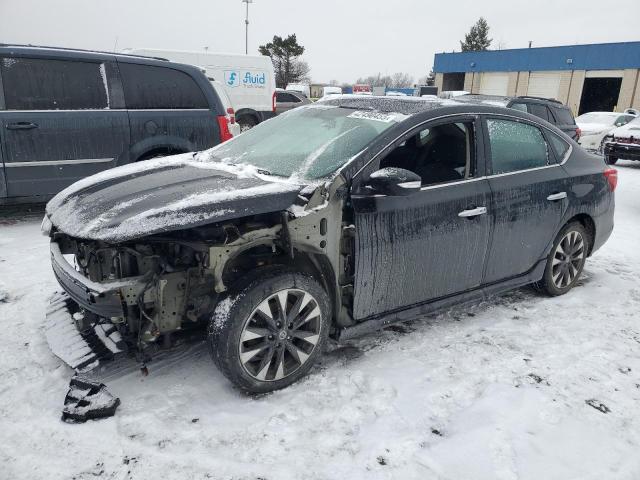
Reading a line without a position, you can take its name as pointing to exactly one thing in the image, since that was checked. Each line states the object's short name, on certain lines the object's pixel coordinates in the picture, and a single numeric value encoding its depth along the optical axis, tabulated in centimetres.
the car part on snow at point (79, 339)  274
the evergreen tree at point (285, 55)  4866
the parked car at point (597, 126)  1461
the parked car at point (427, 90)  2574
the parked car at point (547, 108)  970
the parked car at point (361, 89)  4094
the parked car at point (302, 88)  3863
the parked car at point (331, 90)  3895
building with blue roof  3152
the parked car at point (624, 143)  1293
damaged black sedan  262
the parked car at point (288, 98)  2097
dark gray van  537
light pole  4809
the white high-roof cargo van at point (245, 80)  1354
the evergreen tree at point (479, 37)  6450
